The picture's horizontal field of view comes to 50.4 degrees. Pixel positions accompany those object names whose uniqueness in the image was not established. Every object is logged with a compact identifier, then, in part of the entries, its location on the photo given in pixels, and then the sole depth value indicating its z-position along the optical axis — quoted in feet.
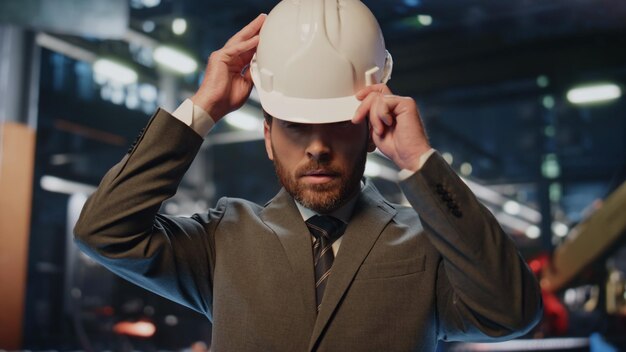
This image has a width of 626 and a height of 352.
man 3.89
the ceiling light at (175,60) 21.41
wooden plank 16.66
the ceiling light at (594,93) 23.20
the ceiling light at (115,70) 22.94
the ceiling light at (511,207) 48.77
